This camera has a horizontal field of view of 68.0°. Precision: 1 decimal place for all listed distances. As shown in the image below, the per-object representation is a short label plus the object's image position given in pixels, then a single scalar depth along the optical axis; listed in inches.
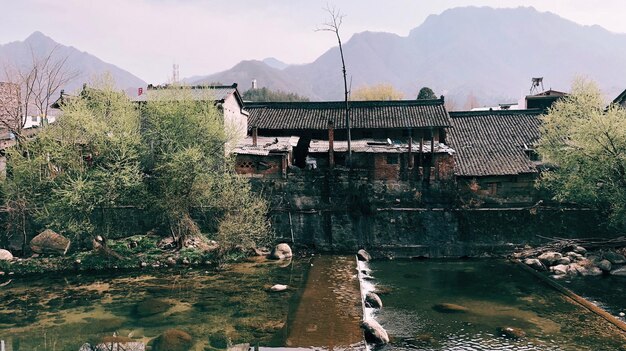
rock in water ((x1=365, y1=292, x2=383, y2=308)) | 693.9
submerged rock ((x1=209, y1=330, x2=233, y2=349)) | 555.9
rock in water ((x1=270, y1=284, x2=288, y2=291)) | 757.9
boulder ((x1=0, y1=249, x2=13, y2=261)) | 917.2
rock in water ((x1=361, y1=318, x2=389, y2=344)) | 560.7
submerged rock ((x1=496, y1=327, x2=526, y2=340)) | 586.6
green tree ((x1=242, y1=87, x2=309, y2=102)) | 2984.0
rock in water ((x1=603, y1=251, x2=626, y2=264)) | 871.1
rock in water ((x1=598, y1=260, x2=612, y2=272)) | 850.8
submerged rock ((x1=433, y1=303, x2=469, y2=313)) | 679.7
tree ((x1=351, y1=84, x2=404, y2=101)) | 2652.6
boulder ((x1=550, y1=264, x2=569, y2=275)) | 853.2
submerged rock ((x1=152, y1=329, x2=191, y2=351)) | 546.3
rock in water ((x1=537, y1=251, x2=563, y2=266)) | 905.5
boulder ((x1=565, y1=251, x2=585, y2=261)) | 907.8
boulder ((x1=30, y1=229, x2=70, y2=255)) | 958.4
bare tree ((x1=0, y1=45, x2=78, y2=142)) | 1064.8
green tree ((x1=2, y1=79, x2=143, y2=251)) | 904.3
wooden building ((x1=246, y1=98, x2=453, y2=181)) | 1094.4
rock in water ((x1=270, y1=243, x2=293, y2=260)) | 964.0
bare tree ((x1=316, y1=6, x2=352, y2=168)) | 1105.4
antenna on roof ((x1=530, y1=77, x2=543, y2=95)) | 1753.2
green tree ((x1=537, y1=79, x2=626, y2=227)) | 879.1
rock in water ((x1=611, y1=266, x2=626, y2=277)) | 834.2
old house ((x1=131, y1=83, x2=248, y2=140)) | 1045.8
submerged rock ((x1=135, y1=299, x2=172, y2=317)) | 667.2
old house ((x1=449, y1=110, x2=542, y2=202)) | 1087.0
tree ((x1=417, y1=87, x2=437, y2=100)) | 1875.0
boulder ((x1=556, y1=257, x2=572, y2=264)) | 891.8
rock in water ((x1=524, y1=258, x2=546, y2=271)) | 887.4
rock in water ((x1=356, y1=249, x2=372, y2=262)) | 984.3
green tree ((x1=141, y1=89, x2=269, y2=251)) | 938.7
